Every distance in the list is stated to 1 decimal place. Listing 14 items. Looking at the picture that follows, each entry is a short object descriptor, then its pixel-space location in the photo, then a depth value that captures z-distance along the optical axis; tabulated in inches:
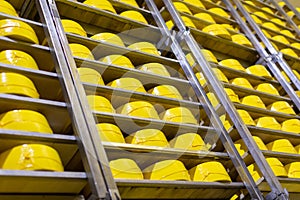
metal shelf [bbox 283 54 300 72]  125.4
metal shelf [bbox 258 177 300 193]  72.9
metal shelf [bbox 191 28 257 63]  109.7
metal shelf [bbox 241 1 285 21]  155.9
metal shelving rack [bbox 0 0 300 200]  53.6
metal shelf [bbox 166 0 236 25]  121.4
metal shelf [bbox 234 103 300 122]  91.7
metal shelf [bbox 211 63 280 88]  102.0
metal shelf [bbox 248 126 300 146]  86.9
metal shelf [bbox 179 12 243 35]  112.0
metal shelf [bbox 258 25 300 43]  138.5
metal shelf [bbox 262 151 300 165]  81.2
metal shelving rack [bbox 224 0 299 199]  112.6
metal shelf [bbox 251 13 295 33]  148.8
